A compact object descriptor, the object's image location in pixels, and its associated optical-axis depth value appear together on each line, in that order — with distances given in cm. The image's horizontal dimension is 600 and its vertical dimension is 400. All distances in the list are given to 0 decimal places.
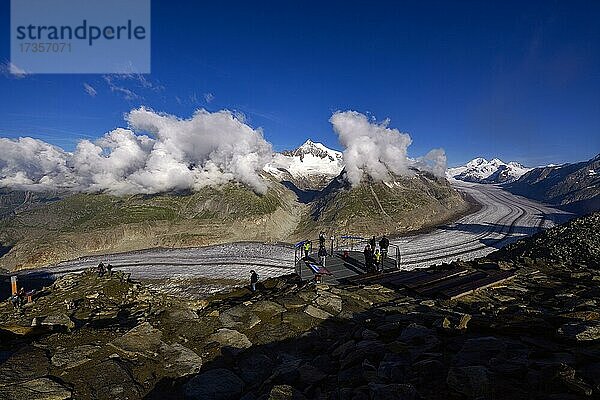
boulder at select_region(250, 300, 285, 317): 1097
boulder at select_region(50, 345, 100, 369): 685
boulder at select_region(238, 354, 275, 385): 707
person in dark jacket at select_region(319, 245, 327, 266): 2295
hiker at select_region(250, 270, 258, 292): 1787
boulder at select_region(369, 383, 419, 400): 412
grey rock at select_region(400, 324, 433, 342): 671
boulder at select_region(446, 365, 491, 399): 395
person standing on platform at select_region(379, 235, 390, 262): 2180
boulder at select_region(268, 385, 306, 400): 496
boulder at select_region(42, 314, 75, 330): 1036
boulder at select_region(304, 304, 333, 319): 1078
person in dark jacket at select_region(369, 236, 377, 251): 2123
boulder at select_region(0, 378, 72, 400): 561
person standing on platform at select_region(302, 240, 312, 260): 2466
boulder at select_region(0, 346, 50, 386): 613
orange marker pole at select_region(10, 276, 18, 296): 2265
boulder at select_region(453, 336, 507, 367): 502
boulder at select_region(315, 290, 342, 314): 1141
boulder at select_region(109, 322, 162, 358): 786
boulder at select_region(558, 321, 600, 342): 528
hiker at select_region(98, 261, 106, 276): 3009
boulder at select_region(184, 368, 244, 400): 642
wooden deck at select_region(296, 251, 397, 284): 1966
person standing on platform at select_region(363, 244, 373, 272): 1998
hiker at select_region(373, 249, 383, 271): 2003
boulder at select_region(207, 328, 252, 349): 882
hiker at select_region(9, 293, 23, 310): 2046
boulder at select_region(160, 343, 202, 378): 733
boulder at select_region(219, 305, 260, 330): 1000
